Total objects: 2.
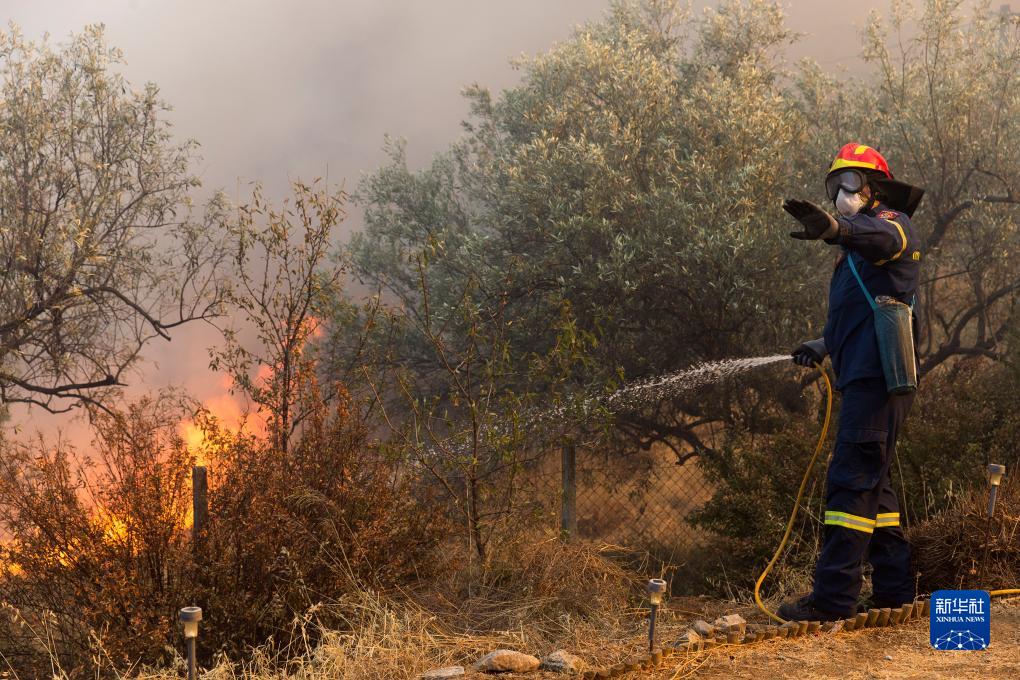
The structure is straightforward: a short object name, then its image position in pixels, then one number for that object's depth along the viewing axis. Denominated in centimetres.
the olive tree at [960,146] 1023
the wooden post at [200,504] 568
